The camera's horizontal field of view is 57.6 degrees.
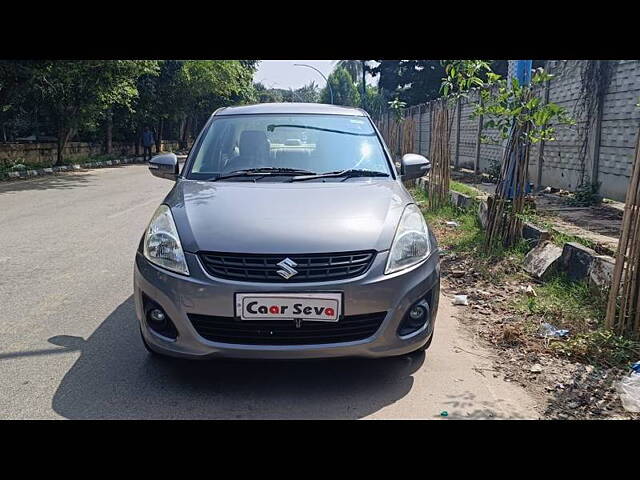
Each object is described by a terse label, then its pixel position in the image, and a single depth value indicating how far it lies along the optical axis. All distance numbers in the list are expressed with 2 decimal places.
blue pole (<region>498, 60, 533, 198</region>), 6.36
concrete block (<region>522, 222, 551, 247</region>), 5.87
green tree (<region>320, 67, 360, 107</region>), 87.18
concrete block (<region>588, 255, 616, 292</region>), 4.43
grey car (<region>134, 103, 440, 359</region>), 3.05
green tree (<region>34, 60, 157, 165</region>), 17.78
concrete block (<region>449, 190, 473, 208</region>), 9.05
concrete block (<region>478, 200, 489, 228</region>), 7.21
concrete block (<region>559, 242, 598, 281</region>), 4.83
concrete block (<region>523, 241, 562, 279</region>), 5.34
